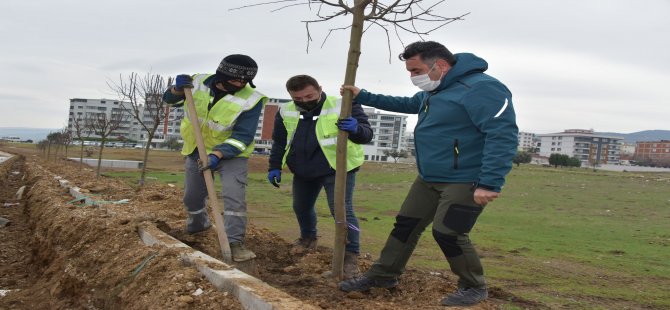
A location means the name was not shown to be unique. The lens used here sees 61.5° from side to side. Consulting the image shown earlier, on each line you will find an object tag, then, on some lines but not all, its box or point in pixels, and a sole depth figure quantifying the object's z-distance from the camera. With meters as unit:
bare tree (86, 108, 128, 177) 20.71
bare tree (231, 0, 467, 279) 3.80
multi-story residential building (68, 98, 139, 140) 133.05
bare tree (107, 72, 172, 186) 14.67
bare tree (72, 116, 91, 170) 23.39
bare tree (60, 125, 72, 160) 29.52
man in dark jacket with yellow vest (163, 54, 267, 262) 4.68
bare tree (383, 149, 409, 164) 83.56
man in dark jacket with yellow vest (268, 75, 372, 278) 4.63
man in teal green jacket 3.37
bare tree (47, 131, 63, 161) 32.19
